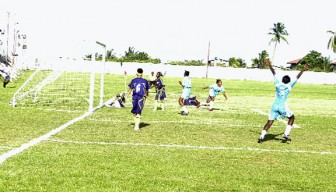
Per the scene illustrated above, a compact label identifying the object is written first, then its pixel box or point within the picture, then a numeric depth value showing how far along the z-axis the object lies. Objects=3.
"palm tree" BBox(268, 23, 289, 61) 121.62
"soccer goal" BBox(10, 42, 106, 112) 18.98
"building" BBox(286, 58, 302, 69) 130.35
